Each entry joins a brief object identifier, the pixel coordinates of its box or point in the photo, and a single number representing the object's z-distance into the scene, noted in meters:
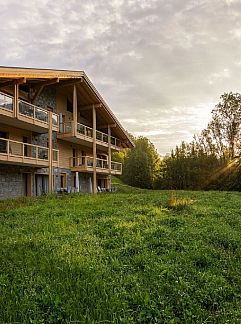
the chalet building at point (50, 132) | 18.18
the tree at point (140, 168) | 45.91
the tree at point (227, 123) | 40.91
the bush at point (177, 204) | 12.47
